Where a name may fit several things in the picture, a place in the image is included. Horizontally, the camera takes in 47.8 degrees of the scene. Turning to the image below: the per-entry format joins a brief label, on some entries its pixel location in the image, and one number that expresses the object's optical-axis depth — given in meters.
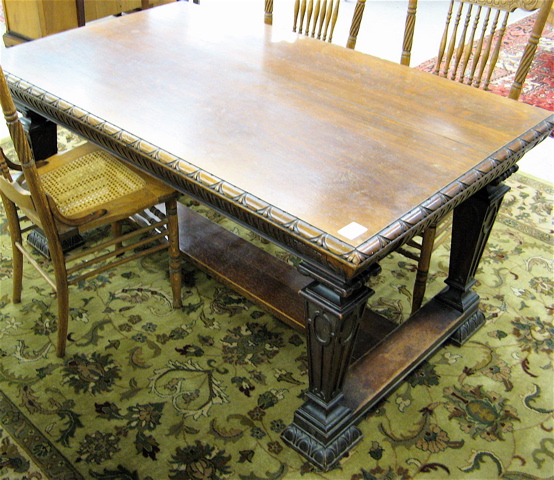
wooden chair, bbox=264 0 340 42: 2.82
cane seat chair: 2.01
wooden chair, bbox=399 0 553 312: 2.21
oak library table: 1.60
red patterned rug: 4.36
